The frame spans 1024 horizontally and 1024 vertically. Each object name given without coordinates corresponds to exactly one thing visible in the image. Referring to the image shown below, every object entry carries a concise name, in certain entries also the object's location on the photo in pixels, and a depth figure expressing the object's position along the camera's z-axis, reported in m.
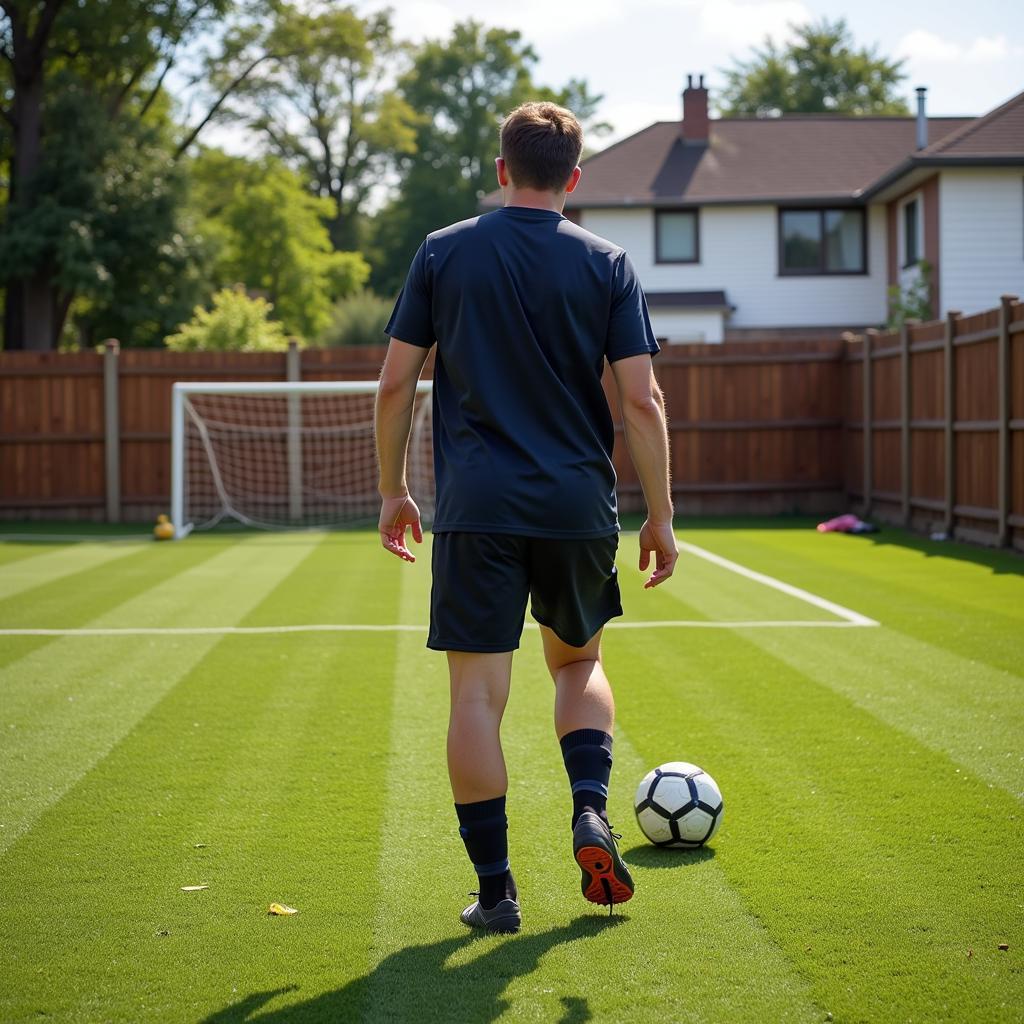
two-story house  28.73
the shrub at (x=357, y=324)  31.61
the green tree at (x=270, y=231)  43.75
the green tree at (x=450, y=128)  58.28
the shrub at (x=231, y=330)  24.83
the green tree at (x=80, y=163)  29.98
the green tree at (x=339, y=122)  48.00
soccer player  3.61
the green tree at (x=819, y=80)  55.59
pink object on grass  16.48
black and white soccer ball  4.32
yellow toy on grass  16.97
